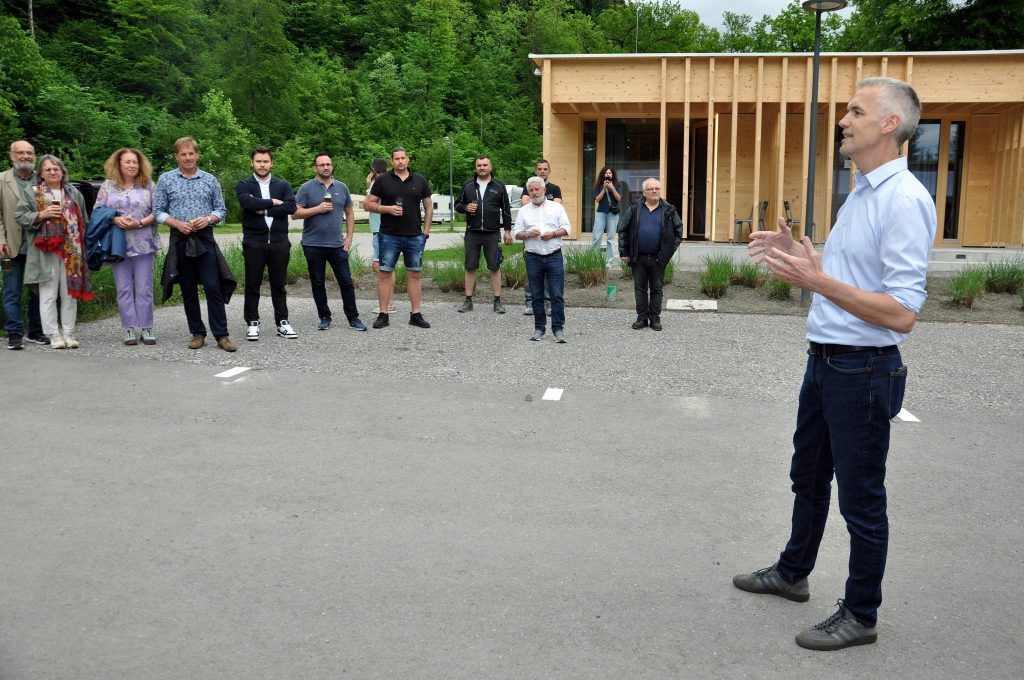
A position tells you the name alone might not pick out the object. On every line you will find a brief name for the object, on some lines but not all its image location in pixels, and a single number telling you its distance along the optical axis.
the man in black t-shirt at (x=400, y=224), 10.85
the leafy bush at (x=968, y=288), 12.57
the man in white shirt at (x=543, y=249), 10.14
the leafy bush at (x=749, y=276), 14.07
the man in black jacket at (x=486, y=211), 11.80
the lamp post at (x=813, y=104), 12.44
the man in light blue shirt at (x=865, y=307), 3.01
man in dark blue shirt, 10.98
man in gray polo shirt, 10.64
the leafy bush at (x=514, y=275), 14.48
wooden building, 19.61
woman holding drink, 9.17
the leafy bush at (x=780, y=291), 13.39
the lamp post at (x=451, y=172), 48.12
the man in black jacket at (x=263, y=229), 9.71
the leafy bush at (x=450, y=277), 14.28
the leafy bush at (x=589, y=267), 14.59
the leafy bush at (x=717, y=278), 13.64
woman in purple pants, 9.30
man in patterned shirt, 9.21
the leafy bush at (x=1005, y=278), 13.61
